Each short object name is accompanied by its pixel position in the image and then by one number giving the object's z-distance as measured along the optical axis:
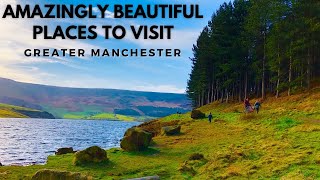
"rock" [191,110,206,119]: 52.78
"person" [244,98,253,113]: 45.66
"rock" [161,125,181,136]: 41.53
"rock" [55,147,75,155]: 37.12
